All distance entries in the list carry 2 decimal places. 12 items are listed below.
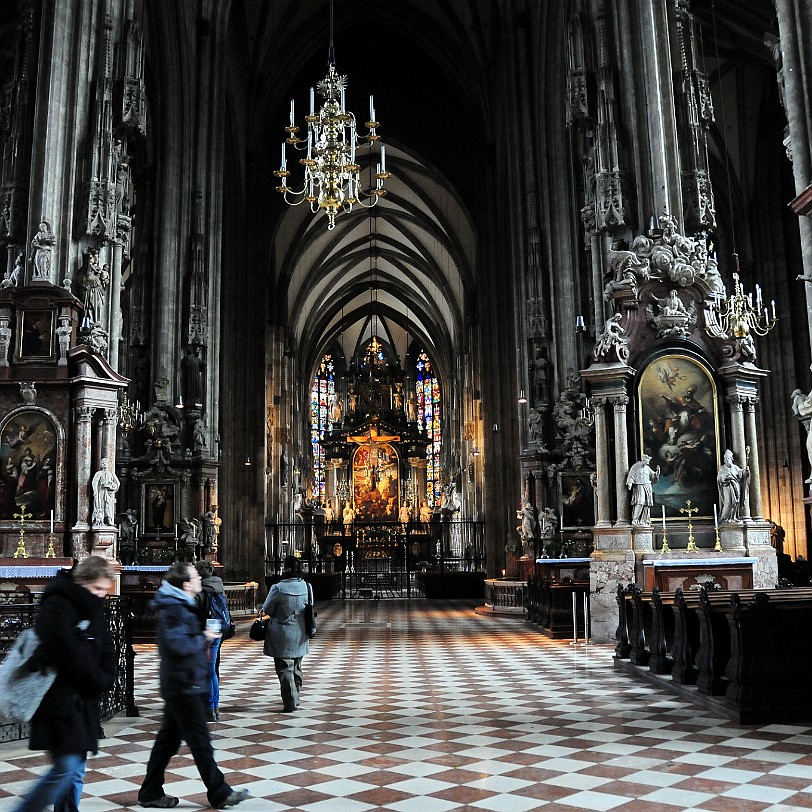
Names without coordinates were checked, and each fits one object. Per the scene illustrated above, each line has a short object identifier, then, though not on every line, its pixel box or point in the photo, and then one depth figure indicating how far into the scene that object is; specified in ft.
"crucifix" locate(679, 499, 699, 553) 45.85
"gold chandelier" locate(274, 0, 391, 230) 45.34
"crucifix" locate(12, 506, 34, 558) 45.21
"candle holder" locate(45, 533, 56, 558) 45.75
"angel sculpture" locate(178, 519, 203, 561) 68.74
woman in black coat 12.55
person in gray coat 26.96
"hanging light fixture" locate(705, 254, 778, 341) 46.06
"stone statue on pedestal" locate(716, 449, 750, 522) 46.06
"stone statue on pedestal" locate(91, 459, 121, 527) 47.06
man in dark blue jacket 16.06
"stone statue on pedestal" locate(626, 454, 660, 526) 46.16
